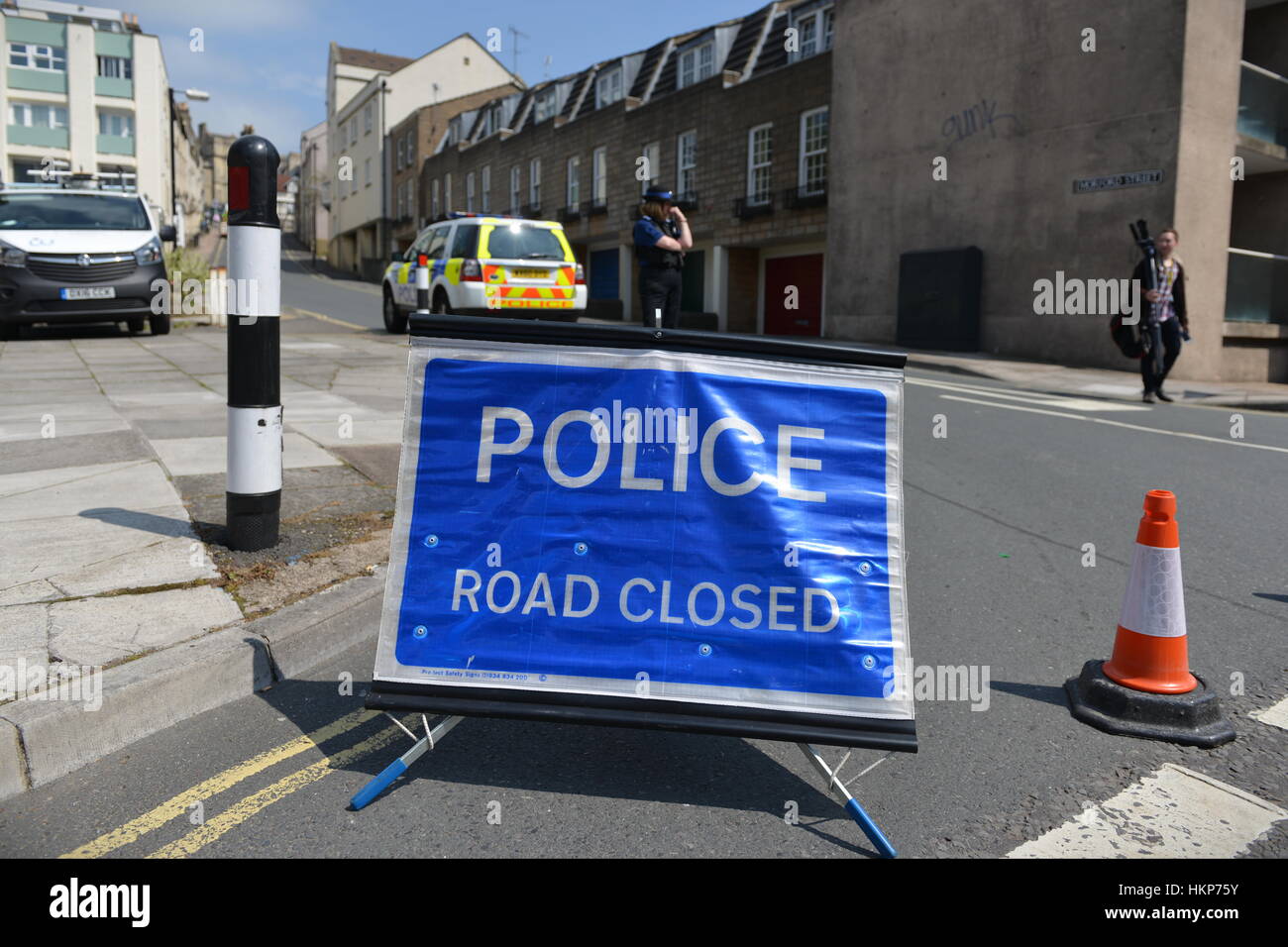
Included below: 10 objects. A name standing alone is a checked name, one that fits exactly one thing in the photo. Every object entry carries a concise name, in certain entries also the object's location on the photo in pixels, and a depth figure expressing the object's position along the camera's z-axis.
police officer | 10.09
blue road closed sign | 3.02
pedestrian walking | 12.79
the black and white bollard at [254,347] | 4.56
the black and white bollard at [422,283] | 15.96
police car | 14.55
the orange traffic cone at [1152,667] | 3.44
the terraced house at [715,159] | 26.38
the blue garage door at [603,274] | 37.06
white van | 13.79
